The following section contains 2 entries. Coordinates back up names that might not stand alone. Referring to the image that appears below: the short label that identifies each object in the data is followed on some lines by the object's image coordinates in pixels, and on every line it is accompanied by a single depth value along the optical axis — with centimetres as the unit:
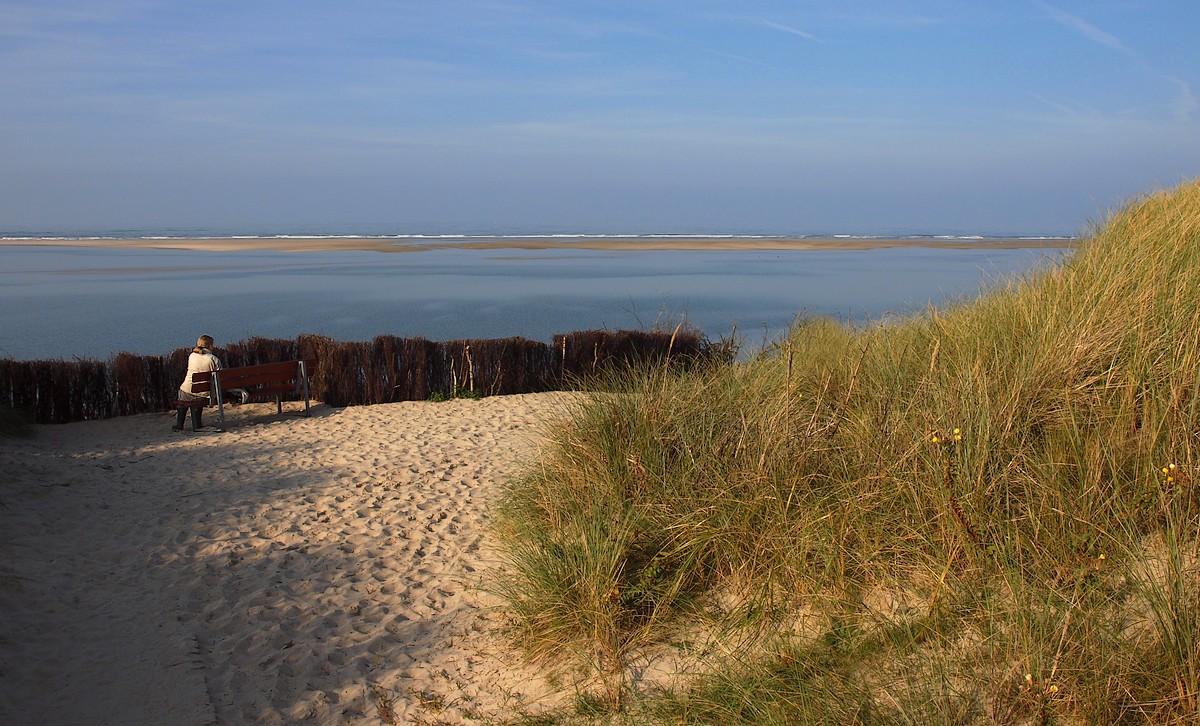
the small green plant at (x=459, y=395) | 1186
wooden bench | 1002
